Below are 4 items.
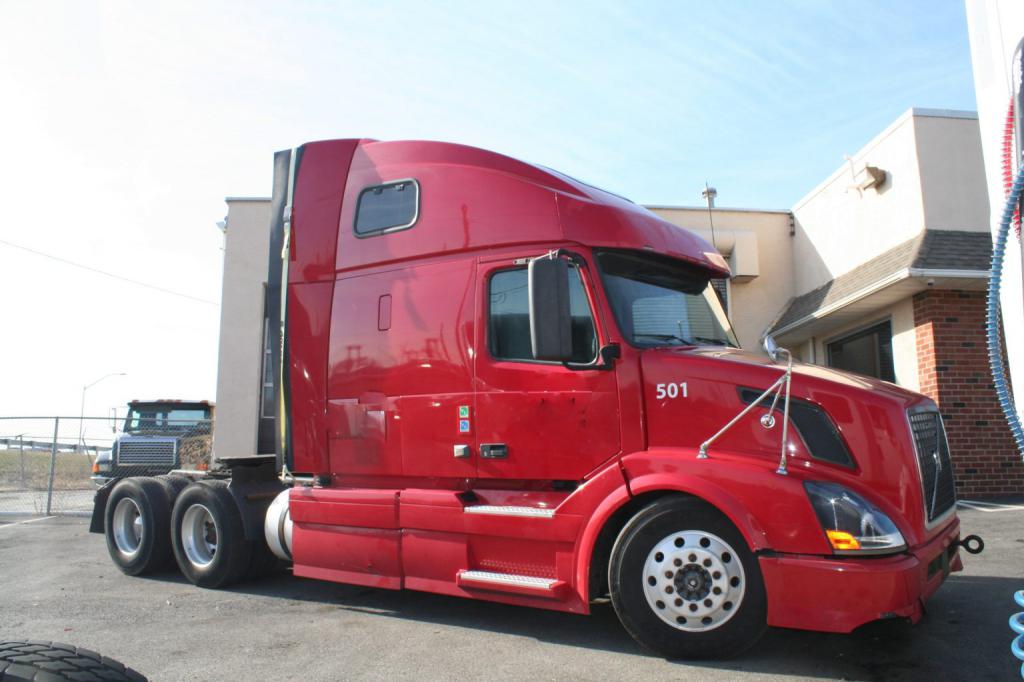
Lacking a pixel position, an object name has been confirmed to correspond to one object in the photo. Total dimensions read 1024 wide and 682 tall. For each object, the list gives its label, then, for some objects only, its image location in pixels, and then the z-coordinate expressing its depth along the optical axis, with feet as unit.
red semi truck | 13.83
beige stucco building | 34.32
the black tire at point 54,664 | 7.52
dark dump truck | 43.21
